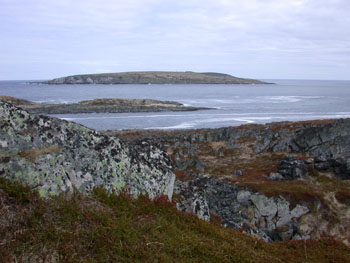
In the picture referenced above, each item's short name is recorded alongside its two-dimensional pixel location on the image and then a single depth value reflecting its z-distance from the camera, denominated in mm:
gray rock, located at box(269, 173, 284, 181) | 24391
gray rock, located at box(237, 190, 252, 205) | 21469
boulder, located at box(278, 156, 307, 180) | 24428
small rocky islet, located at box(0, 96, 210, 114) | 98312
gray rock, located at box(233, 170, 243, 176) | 26578
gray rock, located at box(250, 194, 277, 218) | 20344
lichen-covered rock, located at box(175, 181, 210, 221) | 9966
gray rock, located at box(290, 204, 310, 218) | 19883
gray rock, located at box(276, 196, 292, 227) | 19766
